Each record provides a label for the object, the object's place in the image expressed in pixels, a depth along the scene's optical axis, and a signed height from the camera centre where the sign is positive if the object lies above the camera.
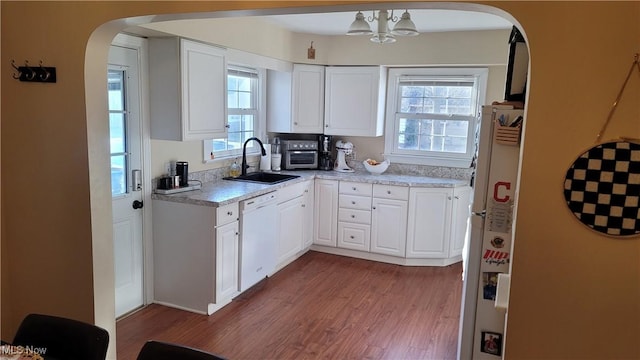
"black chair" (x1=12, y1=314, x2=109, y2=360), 1.74 -0.86
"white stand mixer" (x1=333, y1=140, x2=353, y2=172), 5.43 -0.39
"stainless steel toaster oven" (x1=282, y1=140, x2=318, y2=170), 5.26 -0.40
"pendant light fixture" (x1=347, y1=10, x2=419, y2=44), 3.28 +0.66
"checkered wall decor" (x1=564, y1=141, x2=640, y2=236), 1.68 -0.21
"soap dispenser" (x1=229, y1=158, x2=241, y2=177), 4.65 -0.53
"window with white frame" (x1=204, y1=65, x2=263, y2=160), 4.53 +0.03
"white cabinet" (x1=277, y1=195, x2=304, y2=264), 4.54 -1.10
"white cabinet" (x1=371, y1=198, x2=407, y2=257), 4.83 -1.08
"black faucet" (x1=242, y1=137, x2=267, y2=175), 4.61 -0.39
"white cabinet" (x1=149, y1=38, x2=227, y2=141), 3.49 +0.20
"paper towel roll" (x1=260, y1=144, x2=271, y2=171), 5.09 -0.47
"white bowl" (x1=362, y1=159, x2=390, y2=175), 5.18 -0.51
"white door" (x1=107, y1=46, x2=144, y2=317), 3.38 -0.42
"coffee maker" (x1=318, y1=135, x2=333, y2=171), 5.47 -0.39
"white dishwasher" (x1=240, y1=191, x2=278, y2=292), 3.87 -1.04
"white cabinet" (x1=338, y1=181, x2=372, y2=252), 4.95 -1.00
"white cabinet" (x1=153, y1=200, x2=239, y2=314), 3.57 -1.08
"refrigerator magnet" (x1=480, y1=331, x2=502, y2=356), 2.72 -1.25
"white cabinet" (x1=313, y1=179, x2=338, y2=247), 5.08 -1.00
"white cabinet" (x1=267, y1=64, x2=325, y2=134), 5.14 +0.20
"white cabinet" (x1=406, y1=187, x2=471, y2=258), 4.74 -0.99
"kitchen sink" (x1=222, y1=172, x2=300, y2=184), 4.77 -0.61
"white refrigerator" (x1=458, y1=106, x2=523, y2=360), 2.48 -0.58
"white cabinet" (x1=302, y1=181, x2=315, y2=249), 4.97 -0.99
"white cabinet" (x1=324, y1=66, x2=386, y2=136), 5.08 +0.22
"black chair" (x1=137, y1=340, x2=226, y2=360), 1.58 -0.81
